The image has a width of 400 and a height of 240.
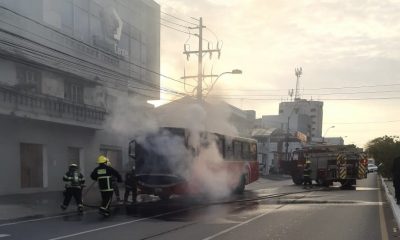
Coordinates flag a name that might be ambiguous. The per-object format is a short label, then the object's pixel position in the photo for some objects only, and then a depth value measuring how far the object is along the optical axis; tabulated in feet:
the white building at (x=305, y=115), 383.24
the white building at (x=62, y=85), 70.59
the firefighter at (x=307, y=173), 92.53
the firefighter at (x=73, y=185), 49.75
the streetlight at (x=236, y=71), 96.37
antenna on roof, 293.84
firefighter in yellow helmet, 45.51
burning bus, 57.88
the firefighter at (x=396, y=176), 50.85
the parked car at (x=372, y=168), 222.56
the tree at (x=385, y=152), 83.28
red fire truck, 91.64
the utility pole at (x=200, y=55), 89.75
